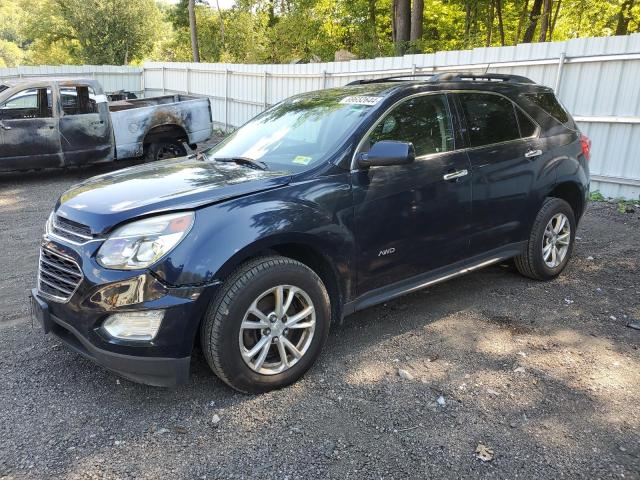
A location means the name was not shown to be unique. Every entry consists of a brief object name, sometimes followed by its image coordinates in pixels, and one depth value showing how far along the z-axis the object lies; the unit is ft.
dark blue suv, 9.18
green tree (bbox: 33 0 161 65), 113.19
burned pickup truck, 30.37
